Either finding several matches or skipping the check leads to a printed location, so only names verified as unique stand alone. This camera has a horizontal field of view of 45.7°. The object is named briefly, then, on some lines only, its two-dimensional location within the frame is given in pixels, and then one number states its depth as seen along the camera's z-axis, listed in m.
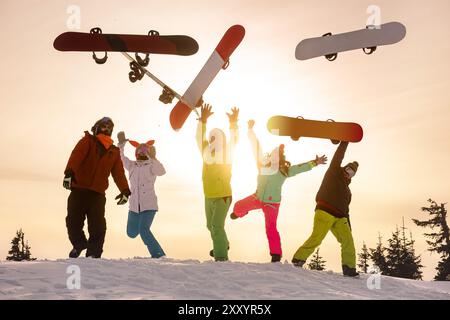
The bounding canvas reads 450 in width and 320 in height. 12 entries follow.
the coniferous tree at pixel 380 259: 31.25
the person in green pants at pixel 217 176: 8.20
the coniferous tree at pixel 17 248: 31.20
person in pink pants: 8.57
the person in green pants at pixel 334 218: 8.22
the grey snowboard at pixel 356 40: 8.39
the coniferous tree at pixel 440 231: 30.22
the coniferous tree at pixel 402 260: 29.82
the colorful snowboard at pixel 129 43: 8.30
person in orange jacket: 7.74
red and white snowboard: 8.48
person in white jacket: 9.14
